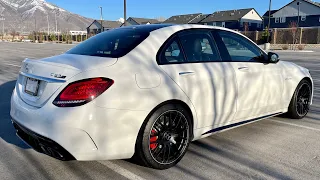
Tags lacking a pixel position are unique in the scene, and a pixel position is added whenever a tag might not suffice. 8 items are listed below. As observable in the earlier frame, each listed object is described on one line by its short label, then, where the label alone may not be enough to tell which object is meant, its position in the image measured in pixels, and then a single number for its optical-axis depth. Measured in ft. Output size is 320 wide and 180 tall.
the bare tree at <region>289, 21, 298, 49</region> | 127.85
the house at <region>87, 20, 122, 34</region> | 289.17
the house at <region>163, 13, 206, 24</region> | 249.92
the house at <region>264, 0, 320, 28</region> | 182.50
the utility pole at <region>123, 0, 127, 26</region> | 69.13
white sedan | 8.84
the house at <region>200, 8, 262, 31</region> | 219.41
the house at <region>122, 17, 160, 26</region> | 273.64
